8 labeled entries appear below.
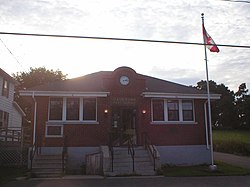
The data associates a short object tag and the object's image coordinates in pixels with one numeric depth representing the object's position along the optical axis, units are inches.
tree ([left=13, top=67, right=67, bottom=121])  1294.9
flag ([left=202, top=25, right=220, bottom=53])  449.1
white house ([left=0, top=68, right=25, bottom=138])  706.4
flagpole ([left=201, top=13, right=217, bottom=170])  448.2
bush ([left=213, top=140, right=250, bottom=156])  736.3
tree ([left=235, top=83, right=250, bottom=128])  1714.5
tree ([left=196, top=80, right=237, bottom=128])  1828.0
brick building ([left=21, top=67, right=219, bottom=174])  507.1
